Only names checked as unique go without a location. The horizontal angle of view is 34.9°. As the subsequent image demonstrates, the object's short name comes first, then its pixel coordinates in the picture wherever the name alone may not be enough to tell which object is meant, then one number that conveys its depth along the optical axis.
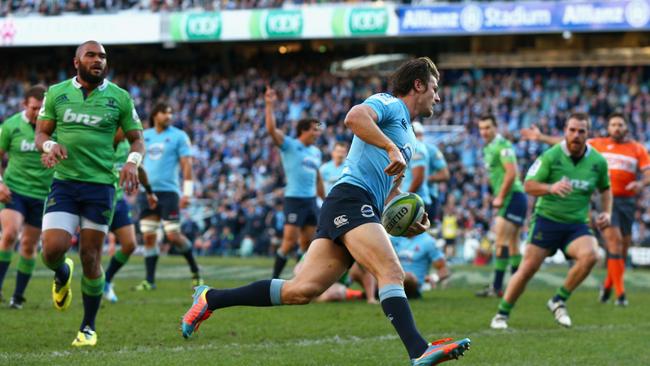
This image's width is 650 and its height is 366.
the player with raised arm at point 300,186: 14.85
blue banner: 35.81
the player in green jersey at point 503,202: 14.83
